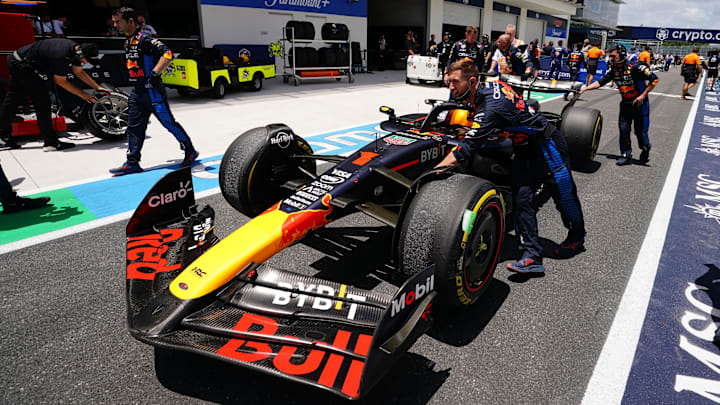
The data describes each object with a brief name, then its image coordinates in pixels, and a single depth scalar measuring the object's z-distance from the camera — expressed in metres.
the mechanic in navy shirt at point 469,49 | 9.64
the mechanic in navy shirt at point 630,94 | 6.47
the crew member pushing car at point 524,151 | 3.24
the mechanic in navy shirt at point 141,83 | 5.47
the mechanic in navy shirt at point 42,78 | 6.58
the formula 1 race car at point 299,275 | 2.04
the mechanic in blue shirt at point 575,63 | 19.23
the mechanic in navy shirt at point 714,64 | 20.52
